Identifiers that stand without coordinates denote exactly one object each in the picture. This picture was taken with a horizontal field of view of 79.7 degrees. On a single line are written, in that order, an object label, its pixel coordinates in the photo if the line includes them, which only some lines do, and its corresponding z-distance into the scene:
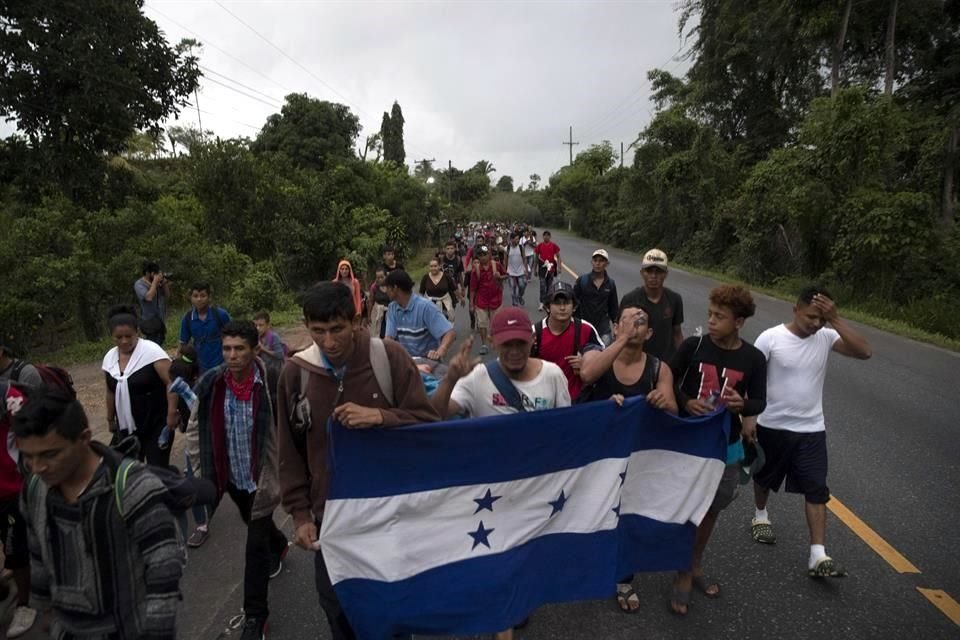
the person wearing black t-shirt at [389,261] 8.71
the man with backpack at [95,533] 1.93
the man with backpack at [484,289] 9.60
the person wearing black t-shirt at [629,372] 3.11
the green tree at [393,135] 57.09
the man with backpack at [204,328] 5.41
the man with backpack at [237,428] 3.38
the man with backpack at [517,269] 12.94
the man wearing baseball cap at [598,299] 6.56
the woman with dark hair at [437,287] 8.38
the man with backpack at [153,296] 7.50
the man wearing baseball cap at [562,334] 3.88
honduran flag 2.60
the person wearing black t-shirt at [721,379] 3.31
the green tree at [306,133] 32.53
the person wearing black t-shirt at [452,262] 12.23
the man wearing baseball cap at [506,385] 2.83
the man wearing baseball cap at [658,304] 4.99
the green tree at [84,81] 11.76
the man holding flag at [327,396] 2.36
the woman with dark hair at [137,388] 3.91
